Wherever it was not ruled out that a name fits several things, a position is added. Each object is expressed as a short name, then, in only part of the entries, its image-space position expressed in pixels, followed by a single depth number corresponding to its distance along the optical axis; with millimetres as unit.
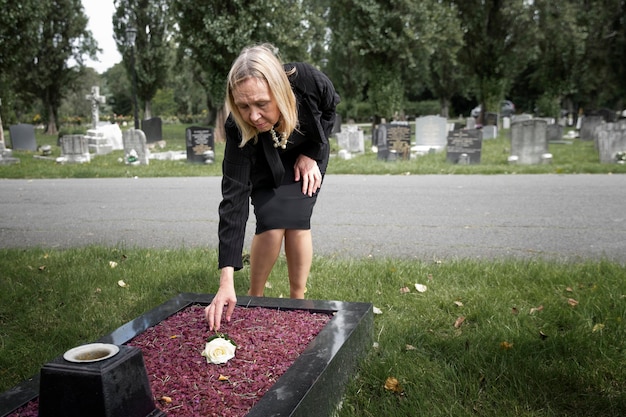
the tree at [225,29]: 22266
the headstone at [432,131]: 20391
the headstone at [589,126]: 22391
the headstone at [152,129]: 24250
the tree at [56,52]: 33281
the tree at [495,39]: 26741
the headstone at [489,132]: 25453
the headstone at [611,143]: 13125
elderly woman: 2482
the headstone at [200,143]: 15078
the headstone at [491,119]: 27812
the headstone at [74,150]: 16672
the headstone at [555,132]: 22759
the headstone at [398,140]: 14648
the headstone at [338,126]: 25898
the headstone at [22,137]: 22094
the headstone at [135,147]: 15362
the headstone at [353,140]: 18750
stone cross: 24338
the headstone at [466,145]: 13648
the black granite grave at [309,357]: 2074
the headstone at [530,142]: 13438
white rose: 2486
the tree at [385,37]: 25641
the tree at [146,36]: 33812
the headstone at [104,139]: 21359
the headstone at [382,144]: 14820
